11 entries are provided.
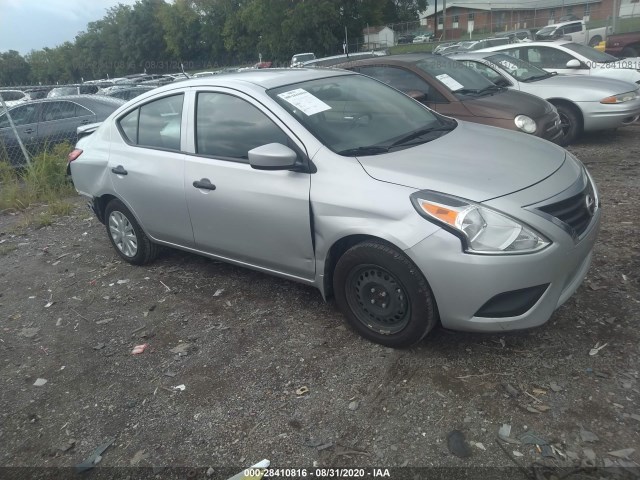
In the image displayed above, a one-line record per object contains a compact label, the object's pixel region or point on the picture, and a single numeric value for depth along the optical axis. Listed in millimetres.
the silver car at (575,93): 7961
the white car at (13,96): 22123
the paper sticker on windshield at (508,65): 8938
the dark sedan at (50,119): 10125
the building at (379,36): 39438
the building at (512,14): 36184
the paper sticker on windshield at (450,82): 7160
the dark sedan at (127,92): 13373
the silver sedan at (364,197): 2939
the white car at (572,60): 9391
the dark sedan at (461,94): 6848
